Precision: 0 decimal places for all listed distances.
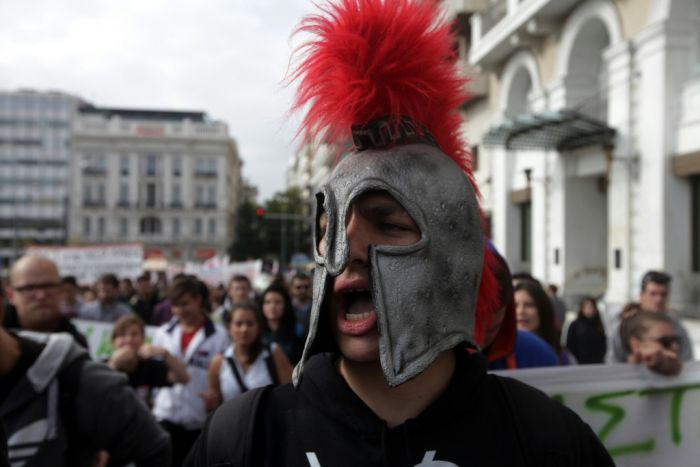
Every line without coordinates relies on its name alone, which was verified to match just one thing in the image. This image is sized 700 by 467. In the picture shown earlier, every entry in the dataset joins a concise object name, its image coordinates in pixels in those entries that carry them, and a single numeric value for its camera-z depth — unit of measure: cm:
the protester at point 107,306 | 756
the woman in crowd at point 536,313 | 379
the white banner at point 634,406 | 238
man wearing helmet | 144
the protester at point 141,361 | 357
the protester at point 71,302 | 768
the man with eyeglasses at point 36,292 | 317
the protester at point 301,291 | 707
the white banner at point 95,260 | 1368
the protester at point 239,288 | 686
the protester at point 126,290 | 1117
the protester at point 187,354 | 446
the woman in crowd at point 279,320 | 527
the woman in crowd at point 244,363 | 424
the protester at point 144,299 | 948
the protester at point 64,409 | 230
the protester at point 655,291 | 486
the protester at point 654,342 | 254
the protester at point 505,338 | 236
